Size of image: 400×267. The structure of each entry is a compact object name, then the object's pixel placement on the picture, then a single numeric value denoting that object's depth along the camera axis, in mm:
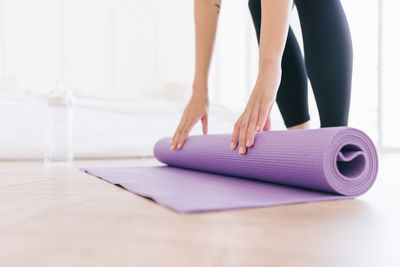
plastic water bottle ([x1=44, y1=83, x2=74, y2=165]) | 2010
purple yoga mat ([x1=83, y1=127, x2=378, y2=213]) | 818
